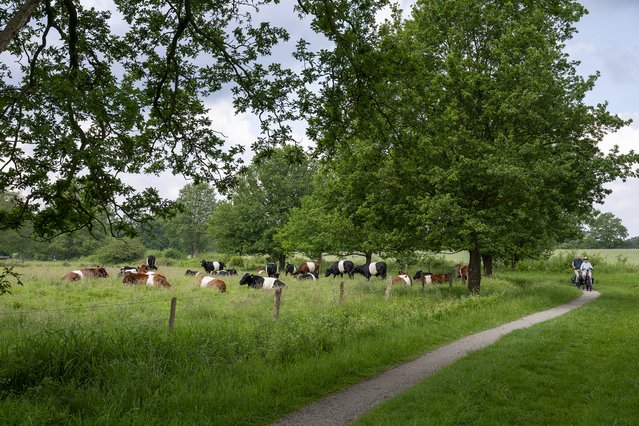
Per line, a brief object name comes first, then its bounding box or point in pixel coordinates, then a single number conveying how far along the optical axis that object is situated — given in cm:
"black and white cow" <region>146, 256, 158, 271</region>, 4022
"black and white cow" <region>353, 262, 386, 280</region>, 3512
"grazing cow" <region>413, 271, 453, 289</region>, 3031
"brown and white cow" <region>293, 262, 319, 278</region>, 4009
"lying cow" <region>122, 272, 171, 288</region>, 2403
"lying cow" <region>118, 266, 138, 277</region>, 2832
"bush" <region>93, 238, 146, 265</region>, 6228
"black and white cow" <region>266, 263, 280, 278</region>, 3301
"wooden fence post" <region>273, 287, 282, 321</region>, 1334
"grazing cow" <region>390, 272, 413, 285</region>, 2871
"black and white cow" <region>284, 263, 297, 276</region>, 3978
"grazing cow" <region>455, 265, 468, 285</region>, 3105
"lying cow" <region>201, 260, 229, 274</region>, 4038
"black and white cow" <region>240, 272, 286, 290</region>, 2592
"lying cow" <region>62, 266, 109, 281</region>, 2380
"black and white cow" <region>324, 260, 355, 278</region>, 3675
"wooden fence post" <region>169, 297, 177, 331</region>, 1088
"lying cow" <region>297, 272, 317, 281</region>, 3325
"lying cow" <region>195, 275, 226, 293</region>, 2453
